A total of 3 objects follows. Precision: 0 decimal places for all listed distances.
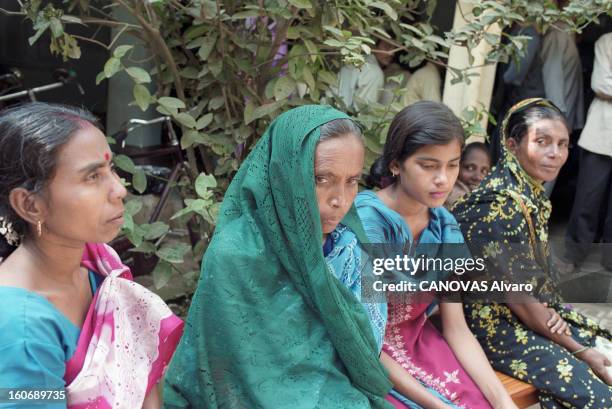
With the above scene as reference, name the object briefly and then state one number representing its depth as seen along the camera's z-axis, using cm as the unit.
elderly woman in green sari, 161
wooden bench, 225
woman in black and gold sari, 229
